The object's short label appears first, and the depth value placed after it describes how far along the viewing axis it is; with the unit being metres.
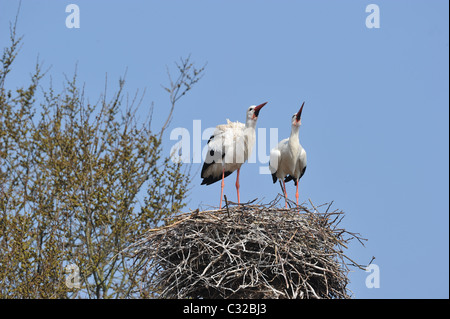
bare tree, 13.48
